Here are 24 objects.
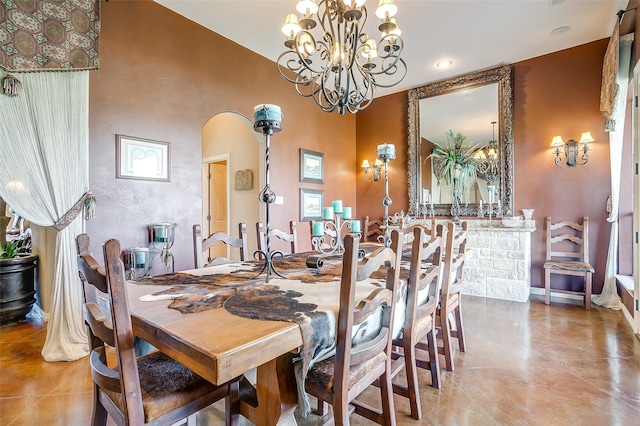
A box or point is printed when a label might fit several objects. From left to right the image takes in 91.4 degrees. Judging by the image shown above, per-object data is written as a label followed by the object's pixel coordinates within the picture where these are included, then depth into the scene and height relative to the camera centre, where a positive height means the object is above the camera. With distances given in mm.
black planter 3029 -743
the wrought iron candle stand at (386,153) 2562 +485
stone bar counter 3844 -641
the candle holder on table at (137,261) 2623 -405
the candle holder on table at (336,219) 2070 -45
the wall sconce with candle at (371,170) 5383 +742
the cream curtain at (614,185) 3092 +287
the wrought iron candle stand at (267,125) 1520 +434
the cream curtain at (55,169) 2264 +341
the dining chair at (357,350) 1017 -512
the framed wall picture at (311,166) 4578 +703
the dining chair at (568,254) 3502 -521
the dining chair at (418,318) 1433 -552
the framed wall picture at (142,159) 2797 +515
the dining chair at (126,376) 849 -578
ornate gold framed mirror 4242 +1215
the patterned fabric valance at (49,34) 2221 +1365
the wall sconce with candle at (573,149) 3727 +758
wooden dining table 779 -347
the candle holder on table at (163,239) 2891 -244
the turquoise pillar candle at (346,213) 2124 -4
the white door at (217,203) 5664 +182
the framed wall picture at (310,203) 4566 +141
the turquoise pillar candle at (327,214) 2068 -10
